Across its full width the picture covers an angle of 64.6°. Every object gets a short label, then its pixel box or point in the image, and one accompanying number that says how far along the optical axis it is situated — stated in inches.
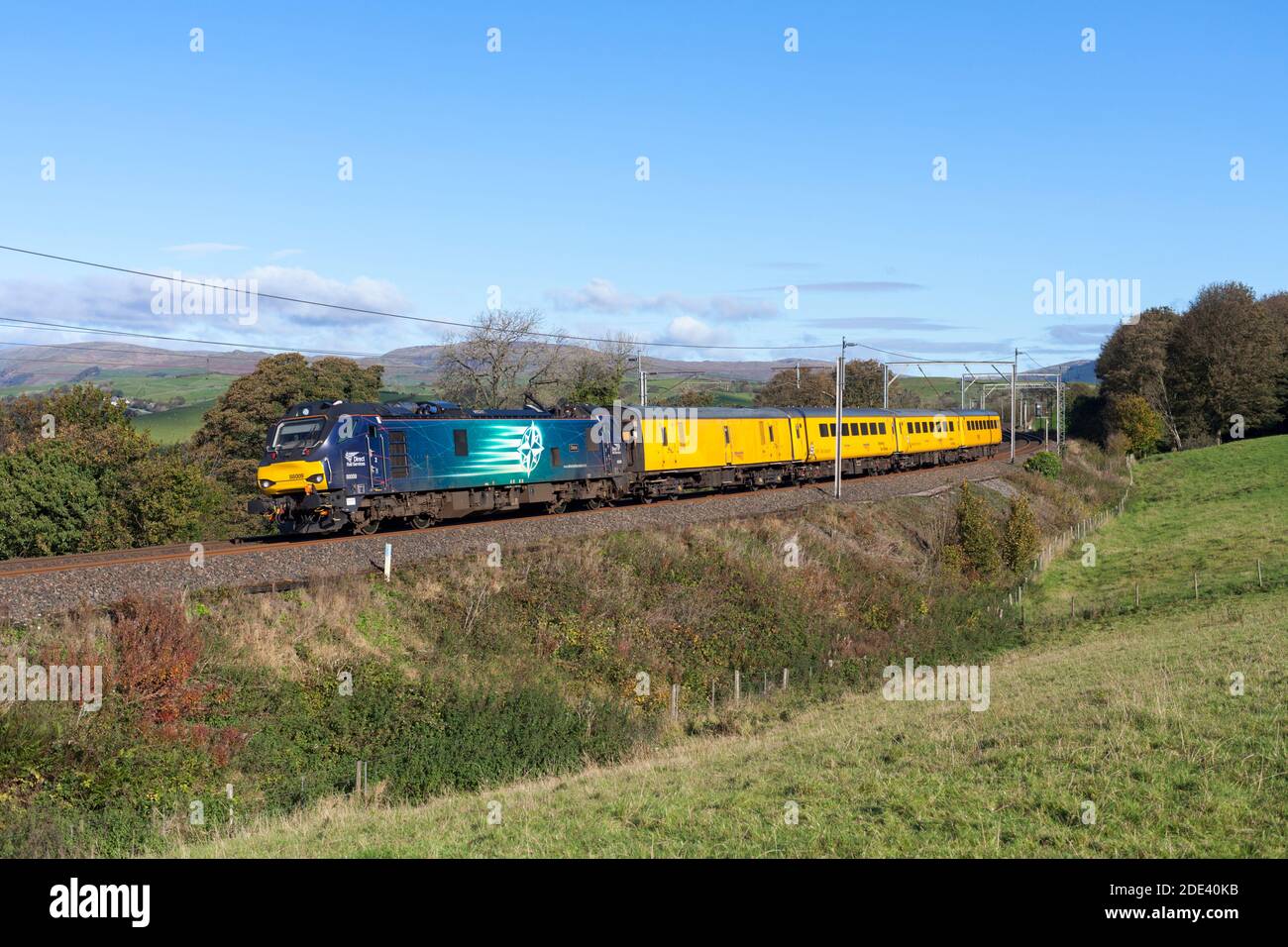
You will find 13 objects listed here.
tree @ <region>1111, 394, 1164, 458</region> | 3516.2
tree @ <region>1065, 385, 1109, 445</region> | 4207.7
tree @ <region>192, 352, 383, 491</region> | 2497.7
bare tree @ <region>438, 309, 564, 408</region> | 2738.7
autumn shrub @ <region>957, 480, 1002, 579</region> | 1611.7
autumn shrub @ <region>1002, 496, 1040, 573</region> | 1669.5
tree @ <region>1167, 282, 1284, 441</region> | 3644.2
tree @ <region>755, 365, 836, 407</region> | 4655.5
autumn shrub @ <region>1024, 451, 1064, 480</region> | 2682.1
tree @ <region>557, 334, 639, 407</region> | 2783.0
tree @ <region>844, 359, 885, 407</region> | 4977.9
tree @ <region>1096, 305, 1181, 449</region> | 3850.9
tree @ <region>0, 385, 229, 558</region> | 1501.0
